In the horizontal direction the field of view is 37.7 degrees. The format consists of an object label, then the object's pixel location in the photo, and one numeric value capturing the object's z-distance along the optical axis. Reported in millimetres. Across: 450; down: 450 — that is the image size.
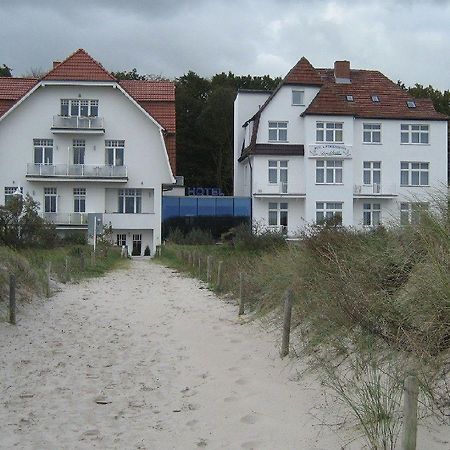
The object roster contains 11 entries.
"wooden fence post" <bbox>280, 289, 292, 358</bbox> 8600
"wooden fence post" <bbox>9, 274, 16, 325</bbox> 11523
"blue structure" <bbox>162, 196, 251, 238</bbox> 47594
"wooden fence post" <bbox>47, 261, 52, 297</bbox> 15352
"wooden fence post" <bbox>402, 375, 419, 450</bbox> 4637
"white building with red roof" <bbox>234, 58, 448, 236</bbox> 45875
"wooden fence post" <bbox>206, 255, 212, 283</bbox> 20469
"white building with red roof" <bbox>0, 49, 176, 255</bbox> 44719
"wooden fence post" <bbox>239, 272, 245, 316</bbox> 12688
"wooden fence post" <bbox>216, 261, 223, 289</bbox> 17348
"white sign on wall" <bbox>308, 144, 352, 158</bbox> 45719
